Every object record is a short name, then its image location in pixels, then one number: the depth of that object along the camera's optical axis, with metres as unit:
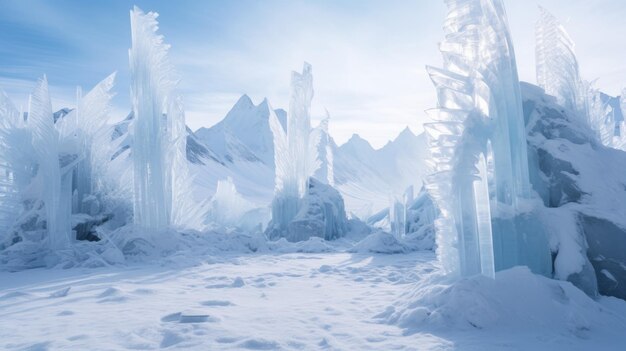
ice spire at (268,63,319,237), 18.83
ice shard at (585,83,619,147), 12.05
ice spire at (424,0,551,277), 5.09
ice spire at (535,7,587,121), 8.88
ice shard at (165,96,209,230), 12.45
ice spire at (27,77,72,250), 9.95
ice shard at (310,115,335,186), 19.56
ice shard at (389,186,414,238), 22.11
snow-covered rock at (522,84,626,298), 5.29
